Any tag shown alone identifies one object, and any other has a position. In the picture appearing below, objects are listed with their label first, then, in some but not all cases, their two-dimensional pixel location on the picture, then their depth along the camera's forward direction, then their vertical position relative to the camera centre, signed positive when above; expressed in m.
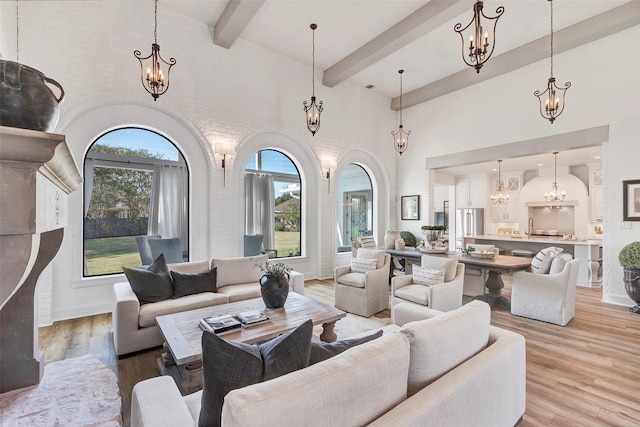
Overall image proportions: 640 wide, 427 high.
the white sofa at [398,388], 0.89 -0.67
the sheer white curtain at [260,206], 5.65 +0.23
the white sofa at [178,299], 2.77 -0.89
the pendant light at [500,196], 8.71 +0.63
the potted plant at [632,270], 4.11 -0.76
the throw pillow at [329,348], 1.28 -0.60
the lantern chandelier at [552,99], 4.05 +1.96
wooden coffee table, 2.08 -0.90
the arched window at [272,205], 5.67 +0.25
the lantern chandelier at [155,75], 3.30 +1.65
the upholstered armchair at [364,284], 3.97 -0.93
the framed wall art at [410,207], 7.26 +0.25
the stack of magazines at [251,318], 2.45 -0.86
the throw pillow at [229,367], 1.07 -0.56
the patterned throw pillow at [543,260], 3.92 -0.59
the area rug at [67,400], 1.88 -1.29
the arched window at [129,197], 4.18 +0.33
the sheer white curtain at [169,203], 4.70 +0.24
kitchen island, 5.76 -0.72
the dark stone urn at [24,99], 0.98 +0.42
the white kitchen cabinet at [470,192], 9.22 +0.81
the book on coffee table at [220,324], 2.31 -0.87
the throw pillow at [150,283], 3.08 -0.70
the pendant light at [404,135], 7.34 +2.09
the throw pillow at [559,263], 3.73 -0.59
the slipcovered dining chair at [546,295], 3.60 -0.99
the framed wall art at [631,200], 4.38 +0.25
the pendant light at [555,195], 7.76 +0.60
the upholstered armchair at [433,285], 3.40 -0.84
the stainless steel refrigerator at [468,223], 9.16 -0.19
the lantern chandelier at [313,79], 4.80 +2.85
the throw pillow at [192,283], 3.33 -0.76
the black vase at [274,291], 2.86 -0.71
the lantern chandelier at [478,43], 2.50 +1.57
